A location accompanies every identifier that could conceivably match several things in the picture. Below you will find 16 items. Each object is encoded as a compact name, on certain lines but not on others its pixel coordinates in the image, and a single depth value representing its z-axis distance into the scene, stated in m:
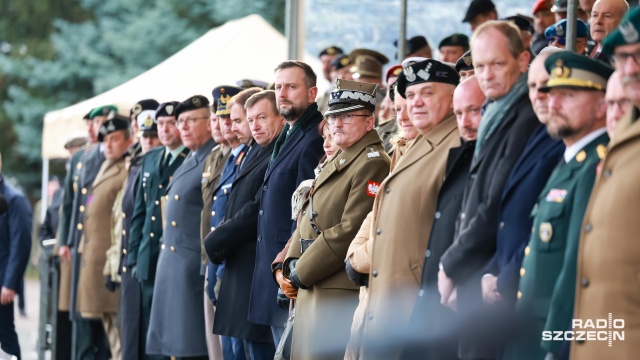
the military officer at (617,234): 9.20
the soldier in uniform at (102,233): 23.86
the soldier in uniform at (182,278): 19.66
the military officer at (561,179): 10.00
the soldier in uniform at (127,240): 21.73
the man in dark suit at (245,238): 17.08
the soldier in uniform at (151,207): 21.12
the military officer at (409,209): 12.68
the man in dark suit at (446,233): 12.05
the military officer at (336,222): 14.44
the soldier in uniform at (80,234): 24.66
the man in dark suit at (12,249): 24.34
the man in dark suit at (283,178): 16.41
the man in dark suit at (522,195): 10.59
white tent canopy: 30.00
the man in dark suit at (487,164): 10.99
